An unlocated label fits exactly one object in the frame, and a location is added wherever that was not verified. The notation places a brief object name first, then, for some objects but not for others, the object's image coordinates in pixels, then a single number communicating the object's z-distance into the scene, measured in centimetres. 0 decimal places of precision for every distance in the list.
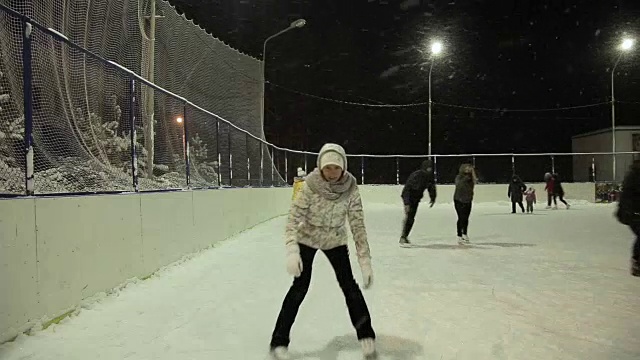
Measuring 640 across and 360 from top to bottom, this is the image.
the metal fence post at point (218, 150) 1116
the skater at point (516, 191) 2066
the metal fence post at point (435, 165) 3008
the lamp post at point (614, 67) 2823
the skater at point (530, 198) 2100
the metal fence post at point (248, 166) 1413
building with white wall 2945
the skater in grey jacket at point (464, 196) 1041
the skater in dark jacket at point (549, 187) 2383
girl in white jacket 373
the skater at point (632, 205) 504
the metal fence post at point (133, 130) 681
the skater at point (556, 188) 2342
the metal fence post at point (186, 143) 925
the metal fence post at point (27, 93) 447
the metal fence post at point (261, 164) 1628
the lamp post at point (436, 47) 2901
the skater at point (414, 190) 1024
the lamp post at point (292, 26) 2209
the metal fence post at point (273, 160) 1862
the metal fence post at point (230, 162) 1213
